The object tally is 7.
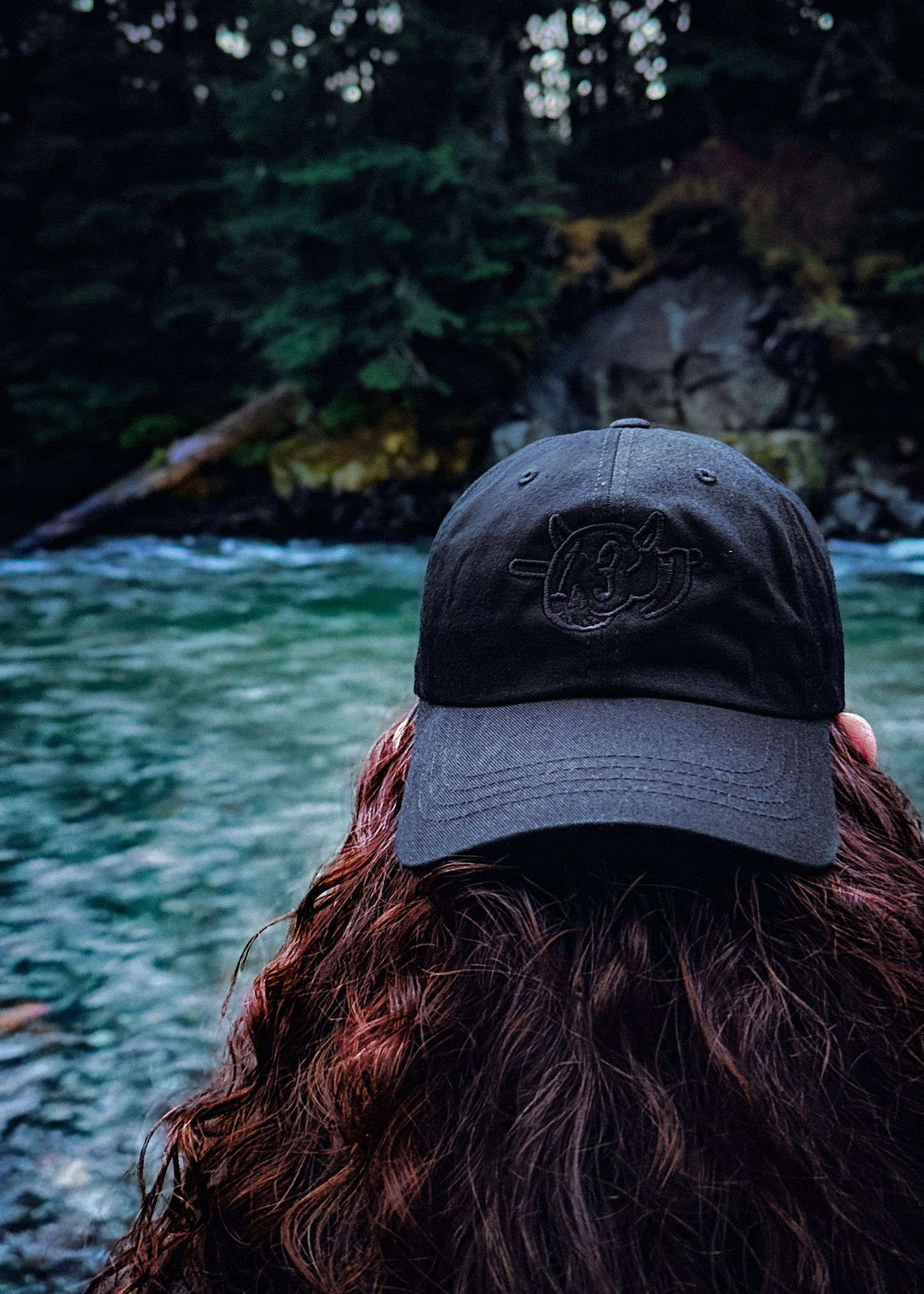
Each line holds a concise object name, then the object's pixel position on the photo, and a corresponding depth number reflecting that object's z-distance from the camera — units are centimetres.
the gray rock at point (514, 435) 1200
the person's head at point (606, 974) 78
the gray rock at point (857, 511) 1095
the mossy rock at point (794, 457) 1092
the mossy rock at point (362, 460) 1160
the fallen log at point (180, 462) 1105
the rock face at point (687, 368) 1177
